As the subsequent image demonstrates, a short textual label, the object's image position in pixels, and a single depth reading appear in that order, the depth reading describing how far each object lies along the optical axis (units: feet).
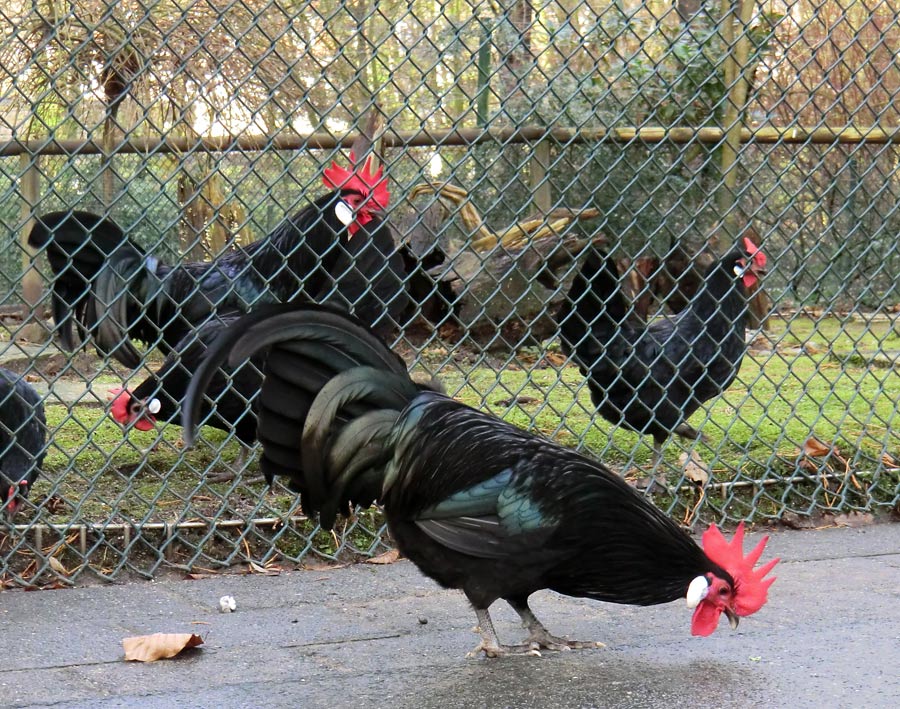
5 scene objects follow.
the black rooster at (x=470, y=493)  10.22
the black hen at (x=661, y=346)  17.44
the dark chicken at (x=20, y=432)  14.08
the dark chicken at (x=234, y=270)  17.31
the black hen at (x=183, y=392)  16.26
